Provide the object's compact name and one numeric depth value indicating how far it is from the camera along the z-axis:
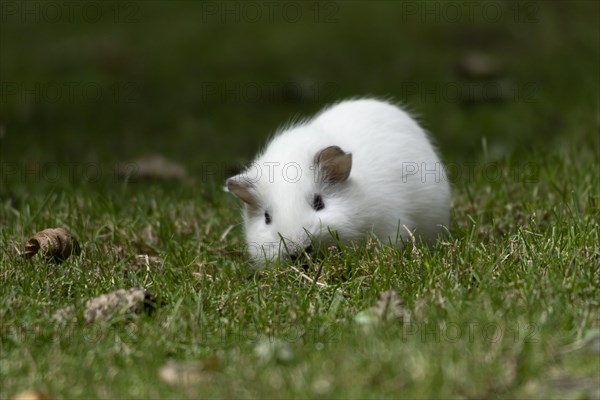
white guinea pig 10.20
